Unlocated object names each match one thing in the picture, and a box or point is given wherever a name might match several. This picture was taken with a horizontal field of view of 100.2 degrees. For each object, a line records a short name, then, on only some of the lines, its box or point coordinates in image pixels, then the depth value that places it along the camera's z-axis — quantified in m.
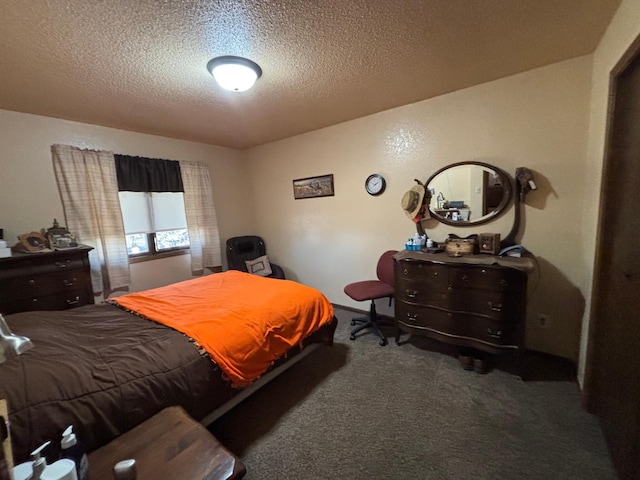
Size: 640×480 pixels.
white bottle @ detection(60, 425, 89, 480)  0.91
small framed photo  2.41
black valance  3.12
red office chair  2.69
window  3.29
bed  1.10
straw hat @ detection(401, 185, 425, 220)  2.75
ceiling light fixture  1.81
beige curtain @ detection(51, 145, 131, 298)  2.78
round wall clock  3.03
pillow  3.93
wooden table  0.94
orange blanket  1.62
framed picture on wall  3.52
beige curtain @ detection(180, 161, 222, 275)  3.67
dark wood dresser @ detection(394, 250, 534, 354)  1.99
